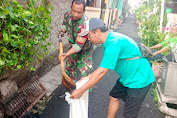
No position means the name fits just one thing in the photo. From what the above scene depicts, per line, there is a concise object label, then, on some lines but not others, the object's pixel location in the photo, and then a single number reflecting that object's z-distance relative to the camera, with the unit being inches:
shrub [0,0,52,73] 66.2
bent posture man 66.8
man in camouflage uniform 97.5
